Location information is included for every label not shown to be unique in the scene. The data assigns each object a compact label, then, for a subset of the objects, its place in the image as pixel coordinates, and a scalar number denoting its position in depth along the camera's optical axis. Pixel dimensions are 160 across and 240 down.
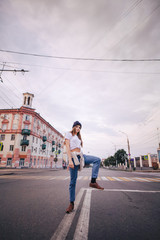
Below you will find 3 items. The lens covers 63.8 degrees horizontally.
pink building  31.27
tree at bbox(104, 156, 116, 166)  95.53
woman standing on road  2.74
